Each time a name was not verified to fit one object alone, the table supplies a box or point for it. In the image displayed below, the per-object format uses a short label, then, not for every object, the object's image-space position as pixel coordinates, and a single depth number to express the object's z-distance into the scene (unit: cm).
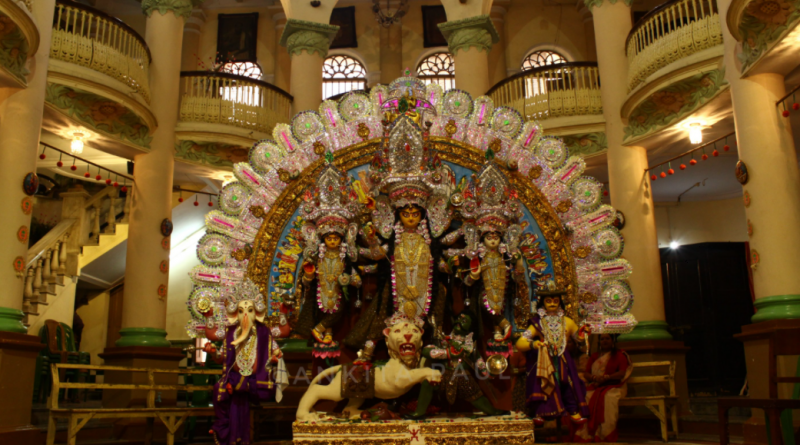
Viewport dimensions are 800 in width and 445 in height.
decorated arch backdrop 598
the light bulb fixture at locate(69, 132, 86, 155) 1005
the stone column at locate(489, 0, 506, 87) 1584
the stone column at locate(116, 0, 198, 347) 1023
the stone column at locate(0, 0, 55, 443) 666
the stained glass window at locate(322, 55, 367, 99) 1628
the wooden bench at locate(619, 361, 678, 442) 713
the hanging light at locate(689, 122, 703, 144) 1008
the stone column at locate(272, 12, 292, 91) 1606
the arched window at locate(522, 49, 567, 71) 1620
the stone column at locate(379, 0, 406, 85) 1630
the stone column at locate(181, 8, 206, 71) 1600
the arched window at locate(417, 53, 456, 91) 1627
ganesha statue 555
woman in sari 680
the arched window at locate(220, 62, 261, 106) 1228
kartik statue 557
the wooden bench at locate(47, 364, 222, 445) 614
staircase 1141
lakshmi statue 591
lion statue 537
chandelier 1611
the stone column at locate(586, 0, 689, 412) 973
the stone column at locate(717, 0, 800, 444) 720
